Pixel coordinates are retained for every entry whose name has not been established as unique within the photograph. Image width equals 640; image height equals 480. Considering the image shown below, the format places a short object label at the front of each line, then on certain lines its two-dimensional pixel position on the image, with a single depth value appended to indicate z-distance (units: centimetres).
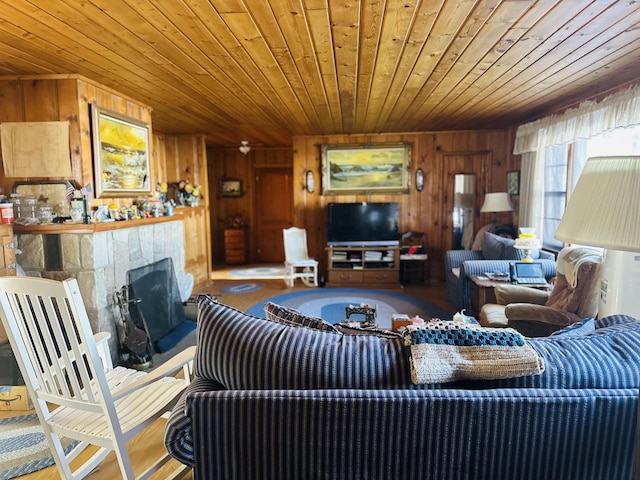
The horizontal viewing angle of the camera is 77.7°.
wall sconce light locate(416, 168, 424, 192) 598
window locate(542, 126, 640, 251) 335
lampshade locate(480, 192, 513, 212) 515
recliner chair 260
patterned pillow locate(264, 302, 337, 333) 139
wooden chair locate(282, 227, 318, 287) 587
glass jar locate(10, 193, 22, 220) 294
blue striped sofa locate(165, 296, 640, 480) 108
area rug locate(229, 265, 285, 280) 671
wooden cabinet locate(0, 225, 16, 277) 259
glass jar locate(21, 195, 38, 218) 295
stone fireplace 286
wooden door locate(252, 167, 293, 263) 820
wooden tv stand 580
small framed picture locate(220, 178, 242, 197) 815
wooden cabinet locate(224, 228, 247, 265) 793
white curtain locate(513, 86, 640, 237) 313
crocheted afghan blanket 113
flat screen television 592
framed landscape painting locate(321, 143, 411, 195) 602
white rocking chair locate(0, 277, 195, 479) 142
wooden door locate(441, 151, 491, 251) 586
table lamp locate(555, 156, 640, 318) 101
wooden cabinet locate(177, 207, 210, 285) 550
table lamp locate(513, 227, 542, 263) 372
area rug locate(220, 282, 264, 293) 568
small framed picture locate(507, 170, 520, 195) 531
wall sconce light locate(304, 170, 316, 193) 620
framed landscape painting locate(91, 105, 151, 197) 319
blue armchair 391
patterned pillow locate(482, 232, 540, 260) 405
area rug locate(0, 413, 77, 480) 198
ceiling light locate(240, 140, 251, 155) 658
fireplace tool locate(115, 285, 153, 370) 312
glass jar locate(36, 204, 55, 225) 292
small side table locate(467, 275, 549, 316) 347
